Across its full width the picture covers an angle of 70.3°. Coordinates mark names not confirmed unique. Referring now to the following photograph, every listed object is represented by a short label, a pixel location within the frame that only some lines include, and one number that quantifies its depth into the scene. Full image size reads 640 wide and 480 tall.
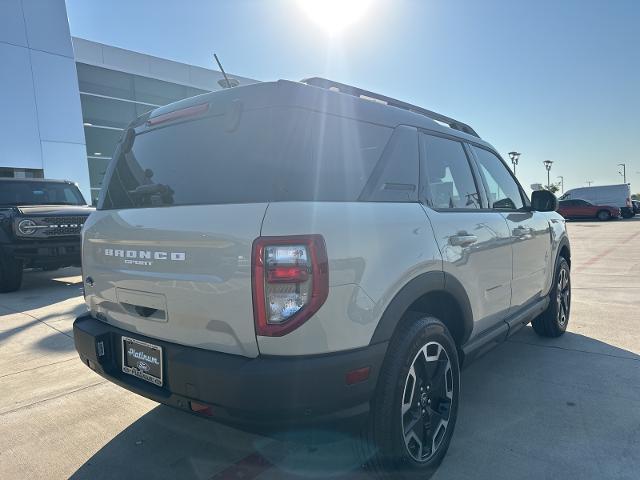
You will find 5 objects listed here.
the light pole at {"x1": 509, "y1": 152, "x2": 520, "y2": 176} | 38.72
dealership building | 15.73
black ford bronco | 6.89
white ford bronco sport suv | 1.78
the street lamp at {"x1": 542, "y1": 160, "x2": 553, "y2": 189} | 50.72
